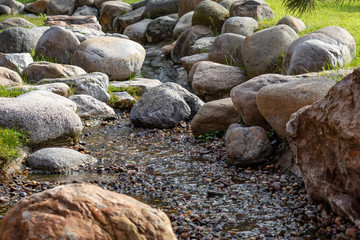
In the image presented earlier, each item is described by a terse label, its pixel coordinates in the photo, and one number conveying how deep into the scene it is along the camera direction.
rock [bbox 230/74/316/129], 7.00
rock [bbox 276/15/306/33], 11.55
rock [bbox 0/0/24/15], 22.65
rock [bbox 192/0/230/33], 13.96
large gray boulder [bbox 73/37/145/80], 11.62
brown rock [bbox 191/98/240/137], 7.81
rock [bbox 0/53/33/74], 11.23
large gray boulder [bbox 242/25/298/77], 9.66
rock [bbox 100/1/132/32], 20.20
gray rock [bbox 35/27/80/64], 12.39
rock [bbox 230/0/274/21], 13.73
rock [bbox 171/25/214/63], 13.65
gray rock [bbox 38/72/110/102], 9.77
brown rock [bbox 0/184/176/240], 2.93
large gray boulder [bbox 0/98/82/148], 6.85
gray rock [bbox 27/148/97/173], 6.32
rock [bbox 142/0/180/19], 18.06
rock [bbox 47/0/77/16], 22.36
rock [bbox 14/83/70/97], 9.16
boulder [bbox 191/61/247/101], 9.85
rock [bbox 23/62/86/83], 10.45
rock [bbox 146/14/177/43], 16.78
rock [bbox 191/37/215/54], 12.74
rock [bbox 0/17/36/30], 16.00
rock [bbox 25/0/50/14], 22.95
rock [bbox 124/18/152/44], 17.47
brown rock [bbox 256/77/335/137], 6.04
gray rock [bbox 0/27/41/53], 12.91
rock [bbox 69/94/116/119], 9.02
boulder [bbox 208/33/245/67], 11.03
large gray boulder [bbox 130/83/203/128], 8.60
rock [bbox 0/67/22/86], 9.83
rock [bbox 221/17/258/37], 12.46
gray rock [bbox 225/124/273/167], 6.45
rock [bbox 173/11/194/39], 15.33
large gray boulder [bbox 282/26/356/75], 8.48
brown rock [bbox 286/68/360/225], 4.29
